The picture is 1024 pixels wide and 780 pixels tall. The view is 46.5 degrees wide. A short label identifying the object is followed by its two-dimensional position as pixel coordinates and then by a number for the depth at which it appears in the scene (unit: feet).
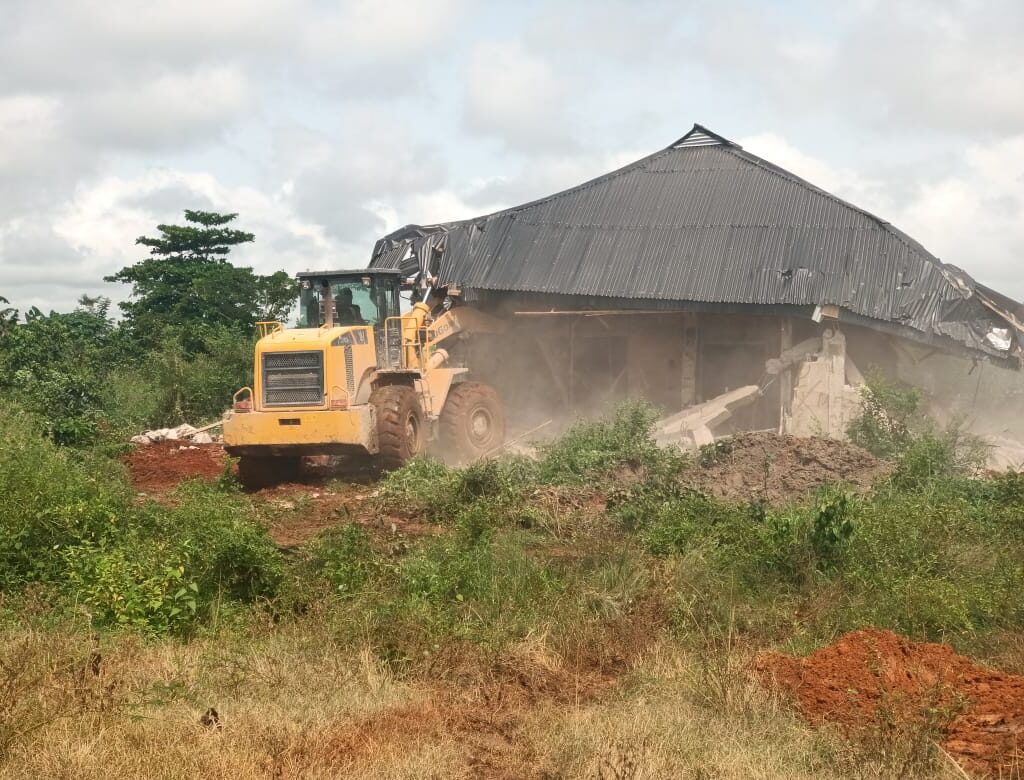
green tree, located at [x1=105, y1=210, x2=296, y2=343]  108.99
